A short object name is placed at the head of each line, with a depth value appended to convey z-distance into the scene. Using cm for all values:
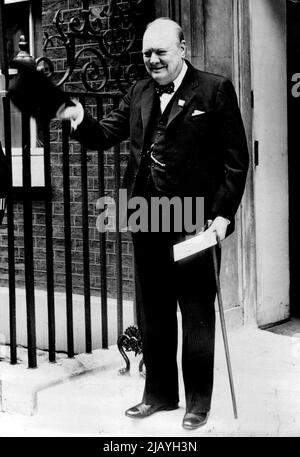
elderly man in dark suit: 365
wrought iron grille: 462
